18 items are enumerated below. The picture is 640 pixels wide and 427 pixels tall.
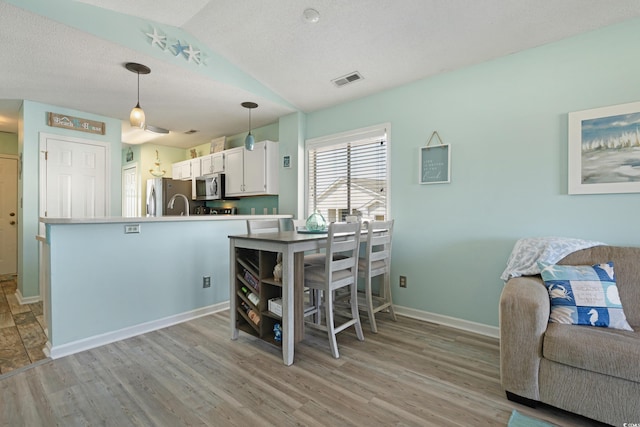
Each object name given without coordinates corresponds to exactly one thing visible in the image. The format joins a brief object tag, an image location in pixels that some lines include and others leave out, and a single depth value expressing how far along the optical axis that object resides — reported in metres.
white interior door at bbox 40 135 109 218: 3.81
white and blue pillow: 1.70
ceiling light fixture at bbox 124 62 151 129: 2.70
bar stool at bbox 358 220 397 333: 2.69
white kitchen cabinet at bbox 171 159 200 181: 5.48
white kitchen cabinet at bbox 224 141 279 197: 4.32
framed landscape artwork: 2.12
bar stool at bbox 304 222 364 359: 2.27
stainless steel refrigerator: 5.12
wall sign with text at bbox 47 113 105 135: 3.80
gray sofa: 1.45
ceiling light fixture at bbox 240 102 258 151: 3.71
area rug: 1.56
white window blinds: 3.46
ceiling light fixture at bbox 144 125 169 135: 4.15
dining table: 2.13
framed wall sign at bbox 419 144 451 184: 2.93
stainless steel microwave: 4.98
